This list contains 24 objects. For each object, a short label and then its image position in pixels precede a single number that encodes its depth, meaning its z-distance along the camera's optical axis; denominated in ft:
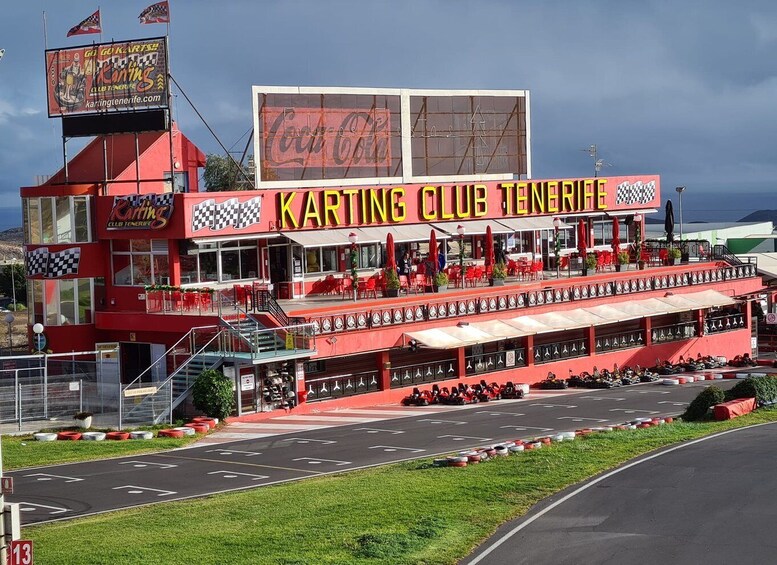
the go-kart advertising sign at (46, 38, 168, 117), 161.99
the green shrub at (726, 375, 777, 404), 121.70
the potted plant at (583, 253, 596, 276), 198.08
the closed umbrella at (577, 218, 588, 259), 199.01
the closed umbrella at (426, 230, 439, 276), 174.90
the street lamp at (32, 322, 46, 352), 156.17
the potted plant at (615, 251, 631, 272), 207.26
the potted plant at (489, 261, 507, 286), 181.53
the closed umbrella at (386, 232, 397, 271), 166.50
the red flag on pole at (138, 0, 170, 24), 164.76
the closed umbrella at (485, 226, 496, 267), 184.44
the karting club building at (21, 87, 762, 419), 147.43
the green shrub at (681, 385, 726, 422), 118.62
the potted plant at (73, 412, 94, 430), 126.52
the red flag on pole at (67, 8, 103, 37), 167.22
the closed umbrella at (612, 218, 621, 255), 210.38
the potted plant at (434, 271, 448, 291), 172.96
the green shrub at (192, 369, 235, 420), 132.36
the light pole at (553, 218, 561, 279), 194.61
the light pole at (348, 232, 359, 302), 161.89
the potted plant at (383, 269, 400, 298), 165.58
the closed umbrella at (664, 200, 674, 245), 224.33
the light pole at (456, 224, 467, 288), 178.11
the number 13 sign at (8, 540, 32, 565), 53.16
